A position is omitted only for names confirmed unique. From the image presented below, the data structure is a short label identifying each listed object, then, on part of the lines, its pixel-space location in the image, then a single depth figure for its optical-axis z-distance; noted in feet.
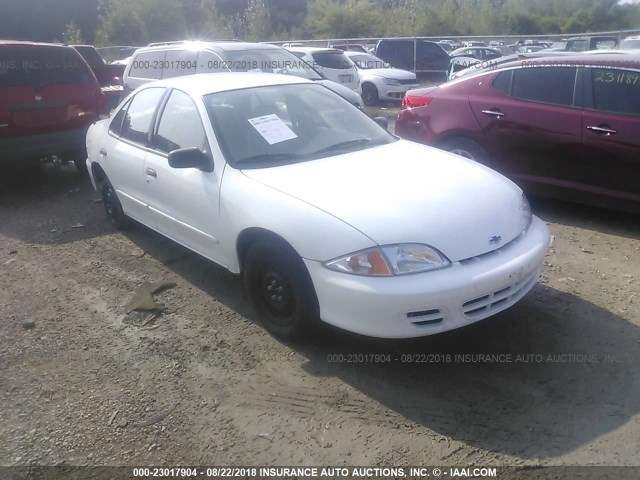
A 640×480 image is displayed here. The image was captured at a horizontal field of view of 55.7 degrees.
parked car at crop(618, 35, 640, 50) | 43.70
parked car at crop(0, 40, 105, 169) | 24.67
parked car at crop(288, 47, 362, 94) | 46.98
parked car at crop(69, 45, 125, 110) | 42.96
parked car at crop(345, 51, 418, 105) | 53.52
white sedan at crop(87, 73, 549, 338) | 10.77
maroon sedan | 17.54
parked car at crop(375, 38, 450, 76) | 68.80
